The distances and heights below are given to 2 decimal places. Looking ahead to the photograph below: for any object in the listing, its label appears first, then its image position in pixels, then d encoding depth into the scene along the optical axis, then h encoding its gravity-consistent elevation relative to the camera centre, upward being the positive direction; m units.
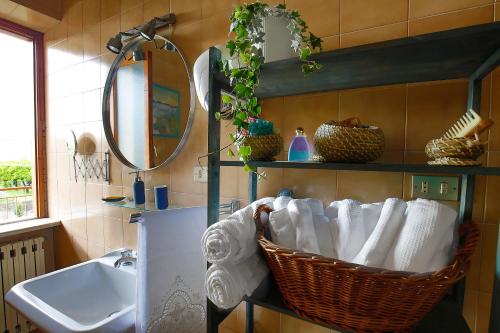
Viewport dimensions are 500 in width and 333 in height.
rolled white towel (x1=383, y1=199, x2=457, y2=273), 0.50 -0.17
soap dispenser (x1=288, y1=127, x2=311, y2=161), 0.81 +0.03
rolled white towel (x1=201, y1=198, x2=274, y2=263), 0.61 -0.21
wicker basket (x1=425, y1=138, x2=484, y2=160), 0.50 +0.02
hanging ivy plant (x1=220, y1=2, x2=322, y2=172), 0.64 +0.28
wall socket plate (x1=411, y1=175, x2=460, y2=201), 0.72 -0.09
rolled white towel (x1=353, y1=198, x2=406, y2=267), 0.53 -0.17
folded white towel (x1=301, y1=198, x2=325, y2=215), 0.69 -0.14
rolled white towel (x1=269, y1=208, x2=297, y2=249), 0.64 -0.18
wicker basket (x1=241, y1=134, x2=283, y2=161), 0.72 +0.03
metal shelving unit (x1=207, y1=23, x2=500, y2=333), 0.50 +0.23
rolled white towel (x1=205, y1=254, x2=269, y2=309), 0.62 -0.31
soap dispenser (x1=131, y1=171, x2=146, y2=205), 1.28 -0.18
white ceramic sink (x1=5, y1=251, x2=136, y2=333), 1.06 -0.66
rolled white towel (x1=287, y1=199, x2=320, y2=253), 0.62 -0.17
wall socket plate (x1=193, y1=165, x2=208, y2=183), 1.17 -0.08
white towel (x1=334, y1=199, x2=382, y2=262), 0.60 -0.17
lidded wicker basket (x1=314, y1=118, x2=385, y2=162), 0.60 +0.04
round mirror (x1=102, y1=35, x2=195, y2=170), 1.26 +0.28
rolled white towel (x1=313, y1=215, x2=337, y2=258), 0.63 -0.20
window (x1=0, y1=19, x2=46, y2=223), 1.78 +0.22
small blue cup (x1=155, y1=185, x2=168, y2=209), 1.18 -0.19
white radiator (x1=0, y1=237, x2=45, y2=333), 1.59 -0.75
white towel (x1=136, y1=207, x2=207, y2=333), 0.83 -0.41
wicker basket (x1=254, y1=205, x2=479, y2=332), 0.47 -0.27
